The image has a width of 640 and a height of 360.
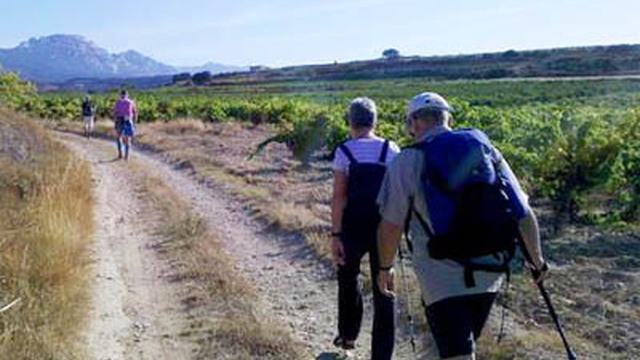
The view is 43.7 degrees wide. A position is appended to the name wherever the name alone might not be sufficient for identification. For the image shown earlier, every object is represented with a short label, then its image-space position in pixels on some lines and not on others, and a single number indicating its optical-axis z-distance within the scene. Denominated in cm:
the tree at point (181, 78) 13630
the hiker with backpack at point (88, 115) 2672
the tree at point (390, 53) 15539
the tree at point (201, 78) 11919
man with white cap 394
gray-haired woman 531
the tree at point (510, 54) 12054
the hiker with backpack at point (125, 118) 1852
